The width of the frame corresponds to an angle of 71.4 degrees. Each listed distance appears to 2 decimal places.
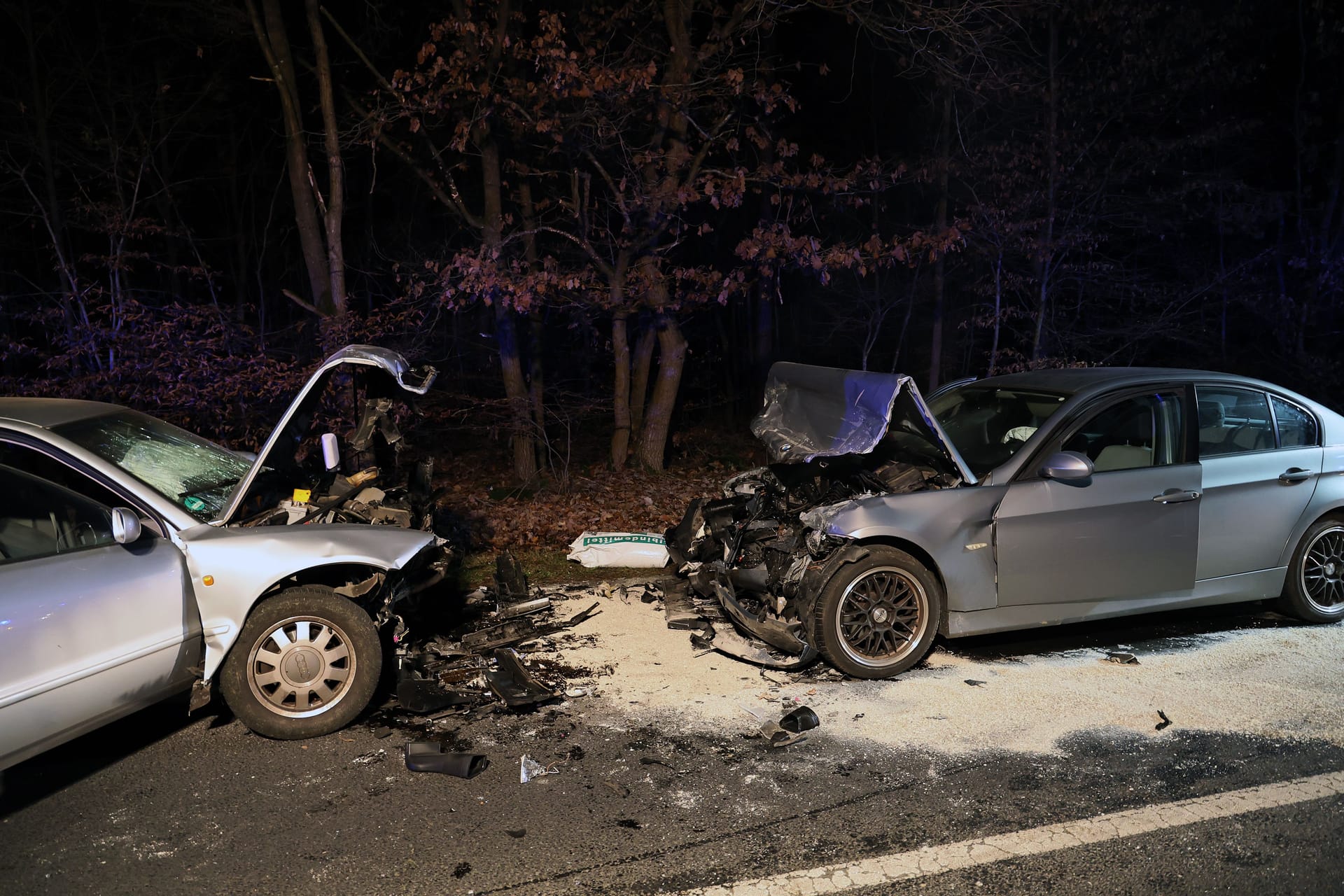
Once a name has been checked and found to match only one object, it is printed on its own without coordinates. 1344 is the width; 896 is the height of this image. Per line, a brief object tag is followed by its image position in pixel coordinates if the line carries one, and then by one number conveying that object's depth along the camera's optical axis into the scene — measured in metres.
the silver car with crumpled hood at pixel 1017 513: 5.39
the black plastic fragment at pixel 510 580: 6.99
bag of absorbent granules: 7.81
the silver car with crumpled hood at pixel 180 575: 4.07
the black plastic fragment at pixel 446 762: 4.30
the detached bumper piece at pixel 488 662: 5.06
